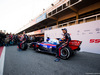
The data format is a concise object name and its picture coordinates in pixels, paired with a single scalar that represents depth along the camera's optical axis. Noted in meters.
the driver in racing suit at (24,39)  5.18
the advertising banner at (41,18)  14.35
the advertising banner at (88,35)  4.32
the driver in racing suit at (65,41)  2.83
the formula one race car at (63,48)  2.81
